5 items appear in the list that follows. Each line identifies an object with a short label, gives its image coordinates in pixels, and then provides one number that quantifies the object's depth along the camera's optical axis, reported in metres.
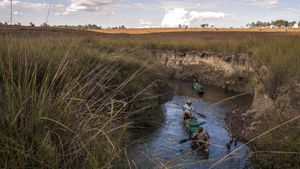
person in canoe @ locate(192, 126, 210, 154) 11.36
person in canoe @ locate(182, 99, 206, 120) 16.75
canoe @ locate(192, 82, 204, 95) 25.62
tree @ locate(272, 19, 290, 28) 93.69
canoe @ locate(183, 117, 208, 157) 14.54
